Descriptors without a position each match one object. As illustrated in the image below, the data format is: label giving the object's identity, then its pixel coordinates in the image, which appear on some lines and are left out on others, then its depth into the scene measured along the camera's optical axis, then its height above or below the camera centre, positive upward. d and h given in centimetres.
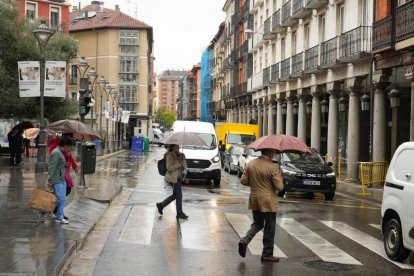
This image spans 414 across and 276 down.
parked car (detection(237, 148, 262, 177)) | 2369 -146
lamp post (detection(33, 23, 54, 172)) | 1953 +108
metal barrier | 2016 -170
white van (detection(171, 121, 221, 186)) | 2067 -148
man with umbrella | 805 -108
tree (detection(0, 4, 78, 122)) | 2516 +286
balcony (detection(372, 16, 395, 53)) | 1991 +329
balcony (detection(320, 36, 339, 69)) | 2561 +337
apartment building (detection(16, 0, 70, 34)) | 5081 +1024
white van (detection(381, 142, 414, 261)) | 791 -119
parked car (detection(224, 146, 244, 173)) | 2727 -170
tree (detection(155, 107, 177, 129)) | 19150 +181
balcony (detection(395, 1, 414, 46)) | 1797 +342
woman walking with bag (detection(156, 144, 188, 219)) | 1218 -112
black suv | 1742 -170
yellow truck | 3180 -61
